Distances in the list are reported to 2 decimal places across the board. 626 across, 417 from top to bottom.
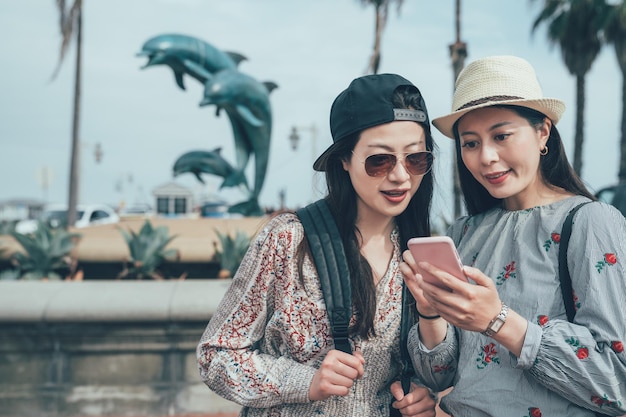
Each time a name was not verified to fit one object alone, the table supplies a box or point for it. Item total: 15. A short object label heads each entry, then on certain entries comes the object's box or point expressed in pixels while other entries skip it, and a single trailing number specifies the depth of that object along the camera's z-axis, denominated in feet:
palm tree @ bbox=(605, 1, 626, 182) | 59.52
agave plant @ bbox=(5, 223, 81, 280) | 19.26
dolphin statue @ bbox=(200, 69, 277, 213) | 41.04
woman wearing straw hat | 5.19
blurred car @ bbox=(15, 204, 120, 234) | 66.23
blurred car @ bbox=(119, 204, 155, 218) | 101.27
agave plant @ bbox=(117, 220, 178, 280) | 18.81
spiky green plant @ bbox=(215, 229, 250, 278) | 18.97
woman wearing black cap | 6.33
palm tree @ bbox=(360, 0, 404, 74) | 50.06
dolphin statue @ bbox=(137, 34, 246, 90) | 41.37
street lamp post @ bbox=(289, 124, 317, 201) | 91.87
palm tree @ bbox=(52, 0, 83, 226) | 57.00
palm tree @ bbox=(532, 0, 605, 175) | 61.77
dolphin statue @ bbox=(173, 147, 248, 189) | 45.24
